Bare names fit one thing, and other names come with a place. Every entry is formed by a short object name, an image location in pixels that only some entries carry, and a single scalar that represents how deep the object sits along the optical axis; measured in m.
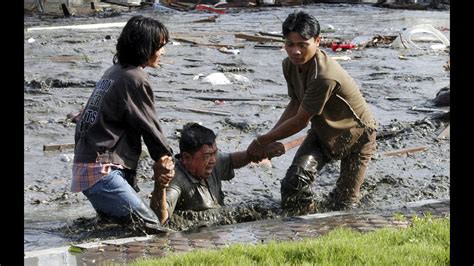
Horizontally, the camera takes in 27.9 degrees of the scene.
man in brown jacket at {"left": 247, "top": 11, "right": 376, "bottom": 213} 8.41
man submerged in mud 8.30
